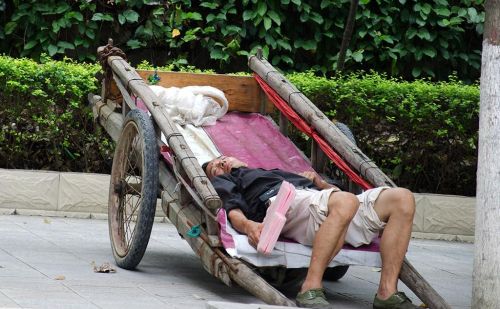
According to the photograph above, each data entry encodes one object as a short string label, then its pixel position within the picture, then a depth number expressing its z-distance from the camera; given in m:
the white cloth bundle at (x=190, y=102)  15.10
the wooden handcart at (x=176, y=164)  11.81
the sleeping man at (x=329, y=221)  11.55
